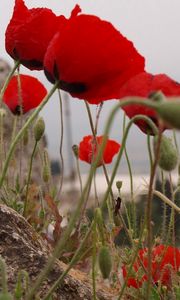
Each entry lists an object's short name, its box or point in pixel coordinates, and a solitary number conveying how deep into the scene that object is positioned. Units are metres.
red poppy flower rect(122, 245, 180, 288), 0.94
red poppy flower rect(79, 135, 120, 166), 1.17
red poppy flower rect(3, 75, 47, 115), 1.07
